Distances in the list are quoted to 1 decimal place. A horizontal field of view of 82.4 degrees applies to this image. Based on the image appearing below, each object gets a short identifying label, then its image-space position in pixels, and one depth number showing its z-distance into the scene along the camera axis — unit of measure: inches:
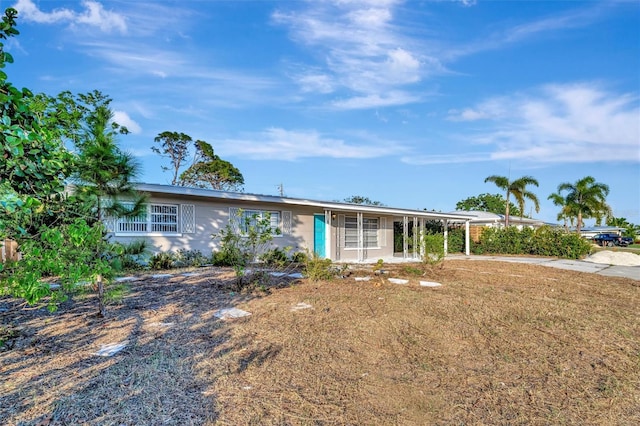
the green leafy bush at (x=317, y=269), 300.7
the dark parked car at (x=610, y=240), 1424.7
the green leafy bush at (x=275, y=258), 437.7
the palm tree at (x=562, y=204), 1088.2
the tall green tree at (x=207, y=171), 1135.0
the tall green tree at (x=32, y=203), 79.0
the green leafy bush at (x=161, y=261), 397.1
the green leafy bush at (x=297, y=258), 520.4
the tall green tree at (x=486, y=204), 1850.4
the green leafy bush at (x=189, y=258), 430.3
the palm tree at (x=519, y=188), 914.1
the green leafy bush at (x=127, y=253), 172.4
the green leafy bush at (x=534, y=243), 714.2
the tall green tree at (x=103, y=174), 184.4
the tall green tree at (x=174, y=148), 1141.7
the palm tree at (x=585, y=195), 1038.4
